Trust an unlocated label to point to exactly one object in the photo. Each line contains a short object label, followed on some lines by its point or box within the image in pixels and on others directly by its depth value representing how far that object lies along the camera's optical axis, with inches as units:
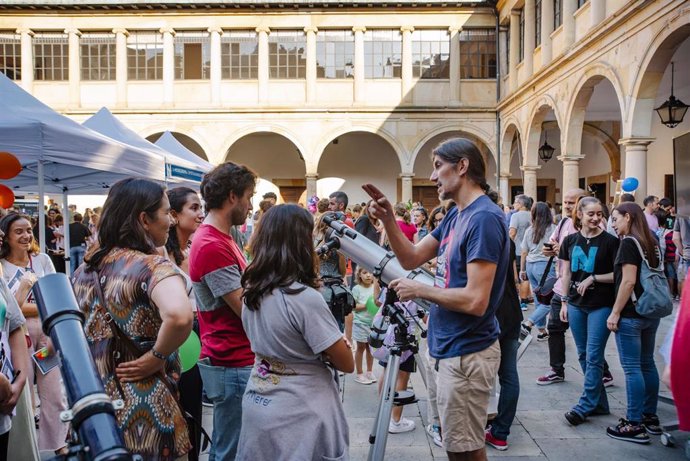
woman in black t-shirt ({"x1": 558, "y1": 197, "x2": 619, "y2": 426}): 167.2
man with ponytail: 93.4
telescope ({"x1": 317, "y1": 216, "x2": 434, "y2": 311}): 113.7
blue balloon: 369.1
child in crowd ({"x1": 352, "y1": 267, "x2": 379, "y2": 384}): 212.5
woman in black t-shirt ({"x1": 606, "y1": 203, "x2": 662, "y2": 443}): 155.9
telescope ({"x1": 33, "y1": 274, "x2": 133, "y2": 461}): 32.7
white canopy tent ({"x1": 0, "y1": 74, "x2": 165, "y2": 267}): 193.8
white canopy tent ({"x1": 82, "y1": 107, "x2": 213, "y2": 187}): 318.3
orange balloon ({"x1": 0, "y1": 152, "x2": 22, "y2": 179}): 181.6
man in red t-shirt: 100.7
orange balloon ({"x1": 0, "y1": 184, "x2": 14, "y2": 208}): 204.7
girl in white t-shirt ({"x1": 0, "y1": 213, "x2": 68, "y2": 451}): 143.9
